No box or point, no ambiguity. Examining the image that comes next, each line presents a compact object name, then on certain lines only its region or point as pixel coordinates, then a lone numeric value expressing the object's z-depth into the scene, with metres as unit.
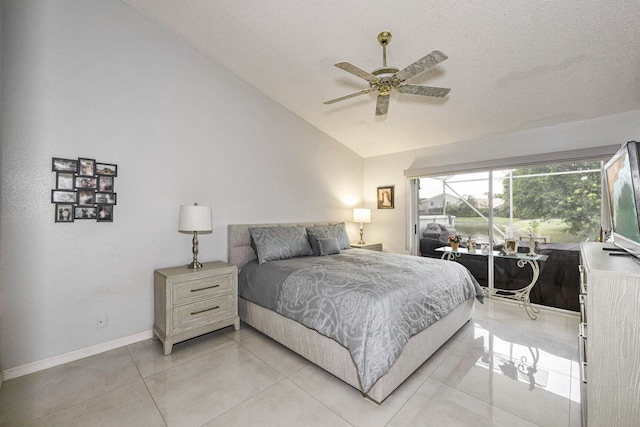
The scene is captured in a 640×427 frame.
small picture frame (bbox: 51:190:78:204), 2.30
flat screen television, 1.44
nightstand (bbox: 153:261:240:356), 2.47
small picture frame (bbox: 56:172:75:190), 2.32
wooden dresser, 1.18
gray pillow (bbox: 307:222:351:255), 3.68
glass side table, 3.44
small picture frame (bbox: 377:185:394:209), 5.09
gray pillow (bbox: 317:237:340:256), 3.59
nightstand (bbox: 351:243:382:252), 4.77
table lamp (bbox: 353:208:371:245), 5.10
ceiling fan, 1.93
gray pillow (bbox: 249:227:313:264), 3.19
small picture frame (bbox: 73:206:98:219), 2.40
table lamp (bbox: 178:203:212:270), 2.68
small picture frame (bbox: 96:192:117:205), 2.51
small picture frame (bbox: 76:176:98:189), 2.40
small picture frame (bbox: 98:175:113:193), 2.51
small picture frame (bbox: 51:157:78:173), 2.29
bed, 1.81
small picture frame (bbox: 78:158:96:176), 2.41
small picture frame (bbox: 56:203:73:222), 2.32
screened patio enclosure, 3.42
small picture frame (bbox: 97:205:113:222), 2.51
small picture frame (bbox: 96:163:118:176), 2.50
